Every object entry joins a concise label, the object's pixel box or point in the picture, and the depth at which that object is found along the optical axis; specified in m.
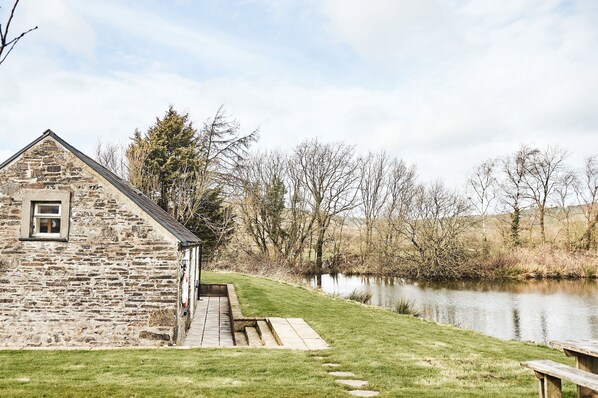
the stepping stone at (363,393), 6.06
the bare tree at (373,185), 44.16
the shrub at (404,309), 18.36
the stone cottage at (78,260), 10.28
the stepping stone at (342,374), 7.09
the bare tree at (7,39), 2.85
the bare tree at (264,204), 37.50
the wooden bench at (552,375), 4.55
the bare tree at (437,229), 35.91
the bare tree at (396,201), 40.13
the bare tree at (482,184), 43.28
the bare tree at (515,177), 40.28
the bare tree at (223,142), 33.84
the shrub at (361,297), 22.06
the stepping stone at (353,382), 6.55
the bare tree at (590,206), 36.12
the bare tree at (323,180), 40.56
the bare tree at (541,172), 40.62
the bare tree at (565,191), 41.00
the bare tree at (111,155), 36.81
